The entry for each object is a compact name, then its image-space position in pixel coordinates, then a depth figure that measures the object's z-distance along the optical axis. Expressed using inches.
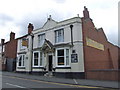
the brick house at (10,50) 1222.8
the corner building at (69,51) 660.1
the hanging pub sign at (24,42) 913.9
